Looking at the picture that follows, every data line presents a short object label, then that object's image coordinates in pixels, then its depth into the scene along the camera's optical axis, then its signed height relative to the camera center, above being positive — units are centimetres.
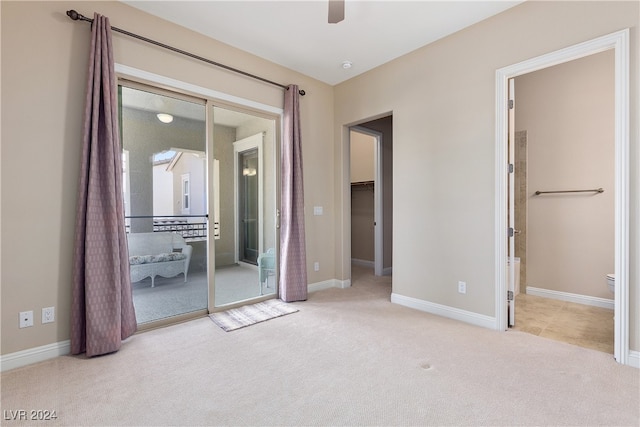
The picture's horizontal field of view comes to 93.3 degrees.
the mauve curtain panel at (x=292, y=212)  369 -5
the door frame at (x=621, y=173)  214 +23
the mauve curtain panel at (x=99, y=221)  232 -9
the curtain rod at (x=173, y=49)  234 +152
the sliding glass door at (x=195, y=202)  287 +7
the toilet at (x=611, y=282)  285 -73
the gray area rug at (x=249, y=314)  298 -113
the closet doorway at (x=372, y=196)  525 +20
